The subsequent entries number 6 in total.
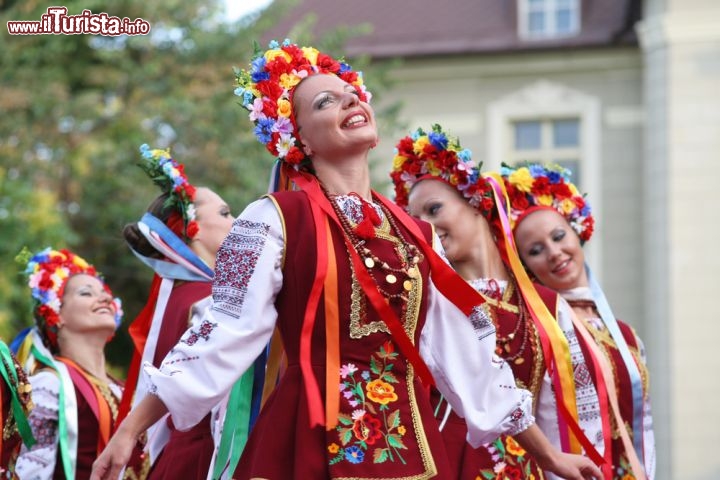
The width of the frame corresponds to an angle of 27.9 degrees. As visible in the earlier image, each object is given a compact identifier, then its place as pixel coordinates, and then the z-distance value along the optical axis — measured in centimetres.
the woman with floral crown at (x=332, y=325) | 388
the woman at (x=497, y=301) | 510
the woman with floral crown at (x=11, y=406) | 521
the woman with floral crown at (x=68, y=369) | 617
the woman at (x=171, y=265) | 549
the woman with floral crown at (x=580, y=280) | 596
